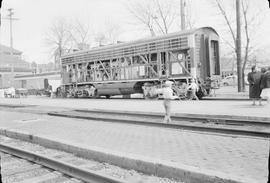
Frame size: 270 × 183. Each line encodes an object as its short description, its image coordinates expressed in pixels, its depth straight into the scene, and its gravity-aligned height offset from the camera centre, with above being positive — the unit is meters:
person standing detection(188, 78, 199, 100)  17.58 -0.12
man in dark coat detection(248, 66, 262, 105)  12.96 +0.05
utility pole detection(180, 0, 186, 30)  22.11 +5.10
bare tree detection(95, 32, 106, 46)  46.75 +7.34
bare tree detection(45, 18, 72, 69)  52.18 +7.64
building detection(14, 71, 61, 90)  54.08 +1.92
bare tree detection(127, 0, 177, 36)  32.72 +6.76
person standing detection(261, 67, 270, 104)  12.55 +0.00
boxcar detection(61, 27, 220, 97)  18.58 +1.52
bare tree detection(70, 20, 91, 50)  50.05 +7.21
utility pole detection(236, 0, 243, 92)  21.29 +2.99
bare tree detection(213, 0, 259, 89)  26.06 +4.92
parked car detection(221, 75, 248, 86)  47.06 +0.61
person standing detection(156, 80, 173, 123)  10.25 -0.34
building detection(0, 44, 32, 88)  62.19 +5.19
